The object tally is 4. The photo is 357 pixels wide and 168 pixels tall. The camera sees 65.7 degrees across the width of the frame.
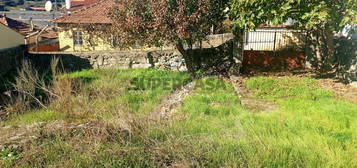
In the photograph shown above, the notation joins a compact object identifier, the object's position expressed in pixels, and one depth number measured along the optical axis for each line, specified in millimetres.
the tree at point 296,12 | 7129
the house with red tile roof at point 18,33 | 13817
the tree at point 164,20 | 8992
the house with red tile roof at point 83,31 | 19453
